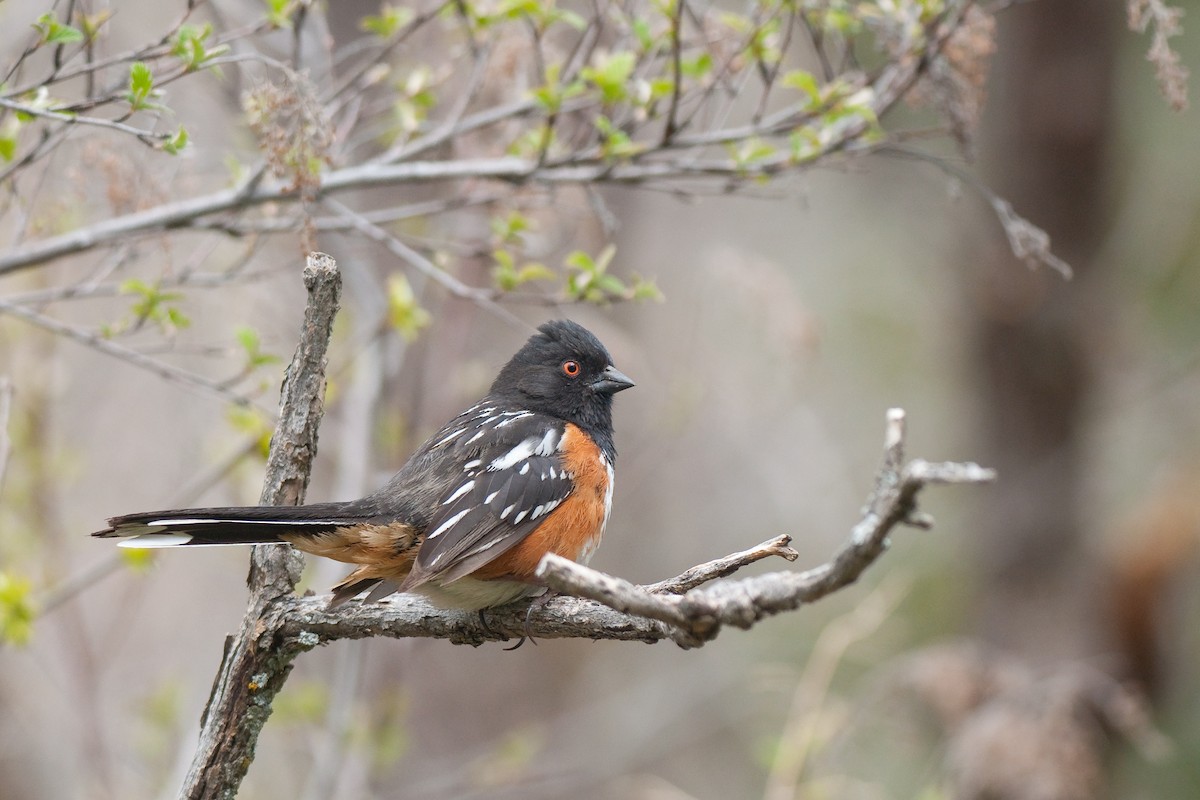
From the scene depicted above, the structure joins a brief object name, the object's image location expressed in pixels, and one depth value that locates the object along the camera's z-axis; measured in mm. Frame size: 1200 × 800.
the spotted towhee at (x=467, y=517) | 4348
